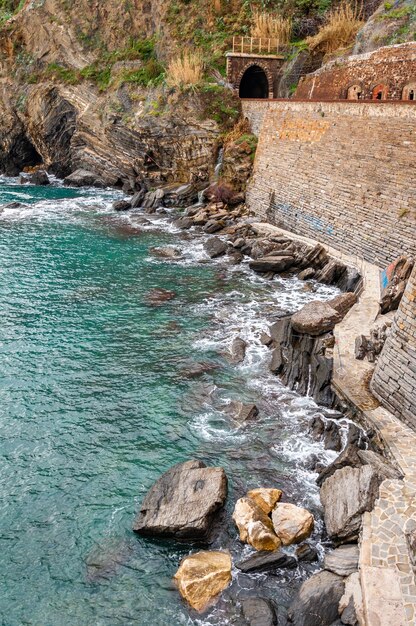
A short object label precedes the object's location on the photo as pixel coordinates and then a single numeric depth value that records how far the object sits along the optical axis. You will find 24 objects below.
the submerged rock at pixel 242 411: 14.62
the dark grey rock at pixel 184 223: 32.34
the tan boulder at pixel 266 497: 11.41
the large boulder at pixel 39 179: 46.59
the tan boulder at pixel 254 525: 10.64
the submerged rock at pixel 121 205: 37.34
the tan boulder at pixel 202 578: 9.72
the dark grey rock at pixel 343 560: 9.59
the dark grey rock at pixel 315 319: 17.73
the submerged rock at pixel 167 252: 27.56
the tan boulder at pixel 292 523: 10.77
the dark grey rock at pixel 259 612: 9.20
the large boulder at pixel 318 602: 8.98
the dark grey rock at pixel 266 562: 10.27
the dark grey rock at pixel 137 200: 38.16
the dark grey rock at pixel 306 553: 10.45
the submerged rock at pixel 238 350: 17.56
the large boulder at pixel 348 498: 10.54
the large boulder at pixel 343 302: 19.30
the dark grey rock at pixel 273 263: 24.66
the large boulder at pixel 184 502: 11.15
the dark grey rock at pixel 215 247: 27.45
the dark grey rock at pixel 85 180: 44.78
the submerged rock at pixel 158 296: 22.27
